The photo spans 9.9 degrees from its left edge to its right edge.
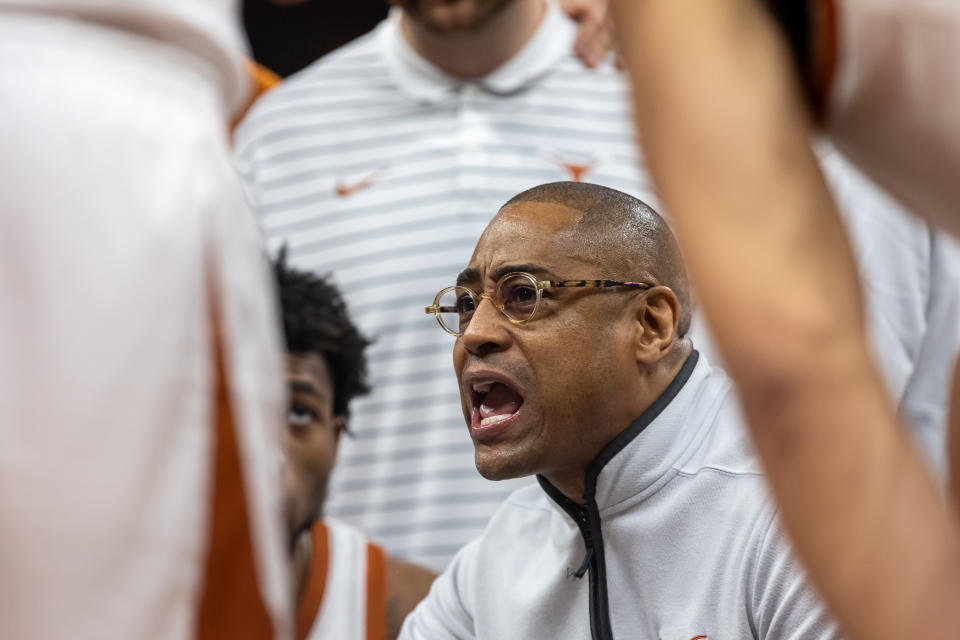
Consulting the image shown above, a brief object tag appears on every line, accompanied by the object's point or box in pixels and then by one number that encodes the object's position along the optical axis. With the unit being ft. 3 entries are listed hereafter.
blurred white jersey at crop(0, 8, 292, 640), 13.37
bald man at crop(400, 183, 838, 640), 14.45
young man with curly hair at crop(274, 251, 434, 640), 14.57
